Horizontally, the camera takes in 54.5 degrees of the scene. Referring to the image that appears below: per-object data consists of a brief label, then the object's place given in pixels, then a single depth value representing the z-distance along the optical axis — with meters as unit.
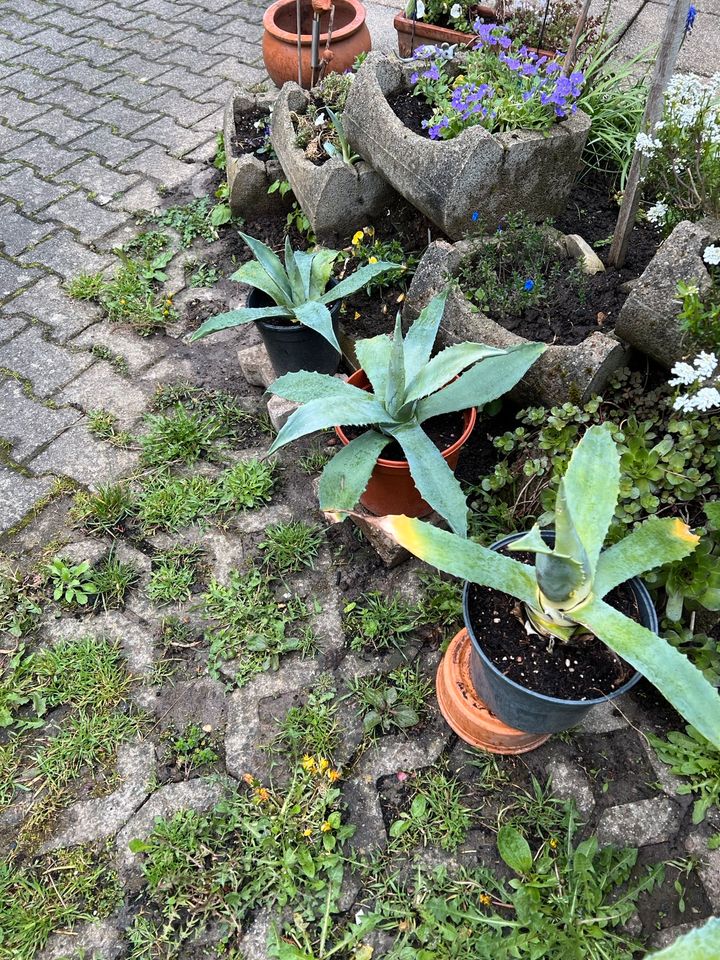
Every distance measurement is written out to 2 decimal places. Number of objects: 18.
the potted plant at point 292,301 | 2.40
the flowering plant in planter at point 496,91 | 2.32
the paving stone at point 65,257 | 3.43
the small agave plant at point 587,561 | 1.36
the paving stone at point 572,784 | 1.84
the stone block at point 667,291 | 1.84
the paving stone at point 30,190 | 3.76
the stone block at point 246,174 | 3.24
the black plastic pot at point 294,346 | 2.52
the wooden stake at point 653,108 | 1.83
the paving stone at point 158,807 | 1.83
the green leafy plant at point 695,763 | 1.80
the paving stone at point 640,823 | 1.78
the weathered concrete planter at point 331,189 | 2.74
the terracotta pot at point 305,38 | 3.34
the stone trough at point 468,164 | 2.28
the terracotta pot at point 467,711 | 1.84
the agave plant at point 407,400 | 1.89
